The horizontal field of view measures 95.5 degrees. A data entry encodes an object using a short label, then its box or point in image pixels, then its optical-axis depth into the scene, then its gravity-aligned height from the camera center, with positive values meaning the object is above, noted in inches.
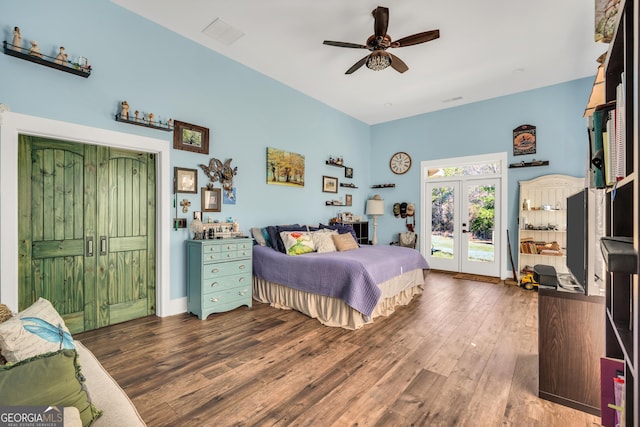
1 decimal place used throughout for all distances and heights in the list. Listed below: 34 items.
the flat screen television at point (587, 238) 61.2 -5.7
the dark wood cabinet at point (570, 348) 70.4 -33.7
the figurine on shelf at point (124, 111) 118.9 +42.5
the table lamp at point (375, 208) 256.4 +5.1
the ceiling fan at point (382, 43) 113.3 +70.7
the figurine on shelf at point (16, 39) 95.6 +57.9
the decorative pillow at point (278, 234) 160.4 -11.3
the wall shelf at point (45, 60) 95.0 +53.2
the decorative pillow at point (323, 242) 163.2 -15.9
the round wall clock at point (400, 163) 254.5 +45.4
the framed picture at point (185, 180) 138.6 +16.6
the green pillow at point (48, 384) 31.6 -19.5
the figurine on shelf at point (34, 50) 98.0 +56.0
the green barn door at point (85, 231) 106.1 -6.6
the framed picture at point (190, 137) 138.6 +38.0
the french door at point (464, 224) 216.2 -8.6
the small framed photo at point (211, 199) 149.1 +7.8
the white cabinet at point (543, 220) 185.3 -4.6
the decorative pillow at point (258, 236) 168.7 -13.1
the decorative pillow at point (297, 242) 154.8 -15.4
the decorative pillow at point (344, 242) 170.6 -16.9
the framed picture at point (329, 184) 225.6 +23.5
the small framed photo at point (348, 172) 246.8 +35.6
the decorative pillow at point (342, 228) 193.2 -9.6
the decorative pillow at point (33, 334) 42.5 -19.0
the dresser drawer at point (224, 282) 133.2 -32.8
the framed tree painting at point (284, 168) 182.9 +30.7
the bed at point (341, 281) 121.7 -31.9
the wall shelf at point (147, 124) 119.7 +39.3
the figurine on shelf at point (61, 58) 102.9 +56.2
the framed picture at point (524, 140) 198.7 +51.0
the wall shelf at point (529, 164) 192.9 +33.7
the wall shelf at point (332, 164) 225.9 +39.6
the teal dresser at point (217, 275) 132.6 -29.3
